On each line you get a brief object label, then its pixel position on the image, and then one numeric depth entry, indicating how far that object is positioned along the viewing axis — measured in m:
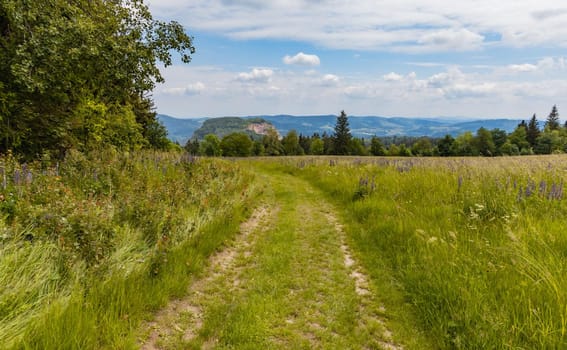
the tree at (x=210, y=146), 99.00
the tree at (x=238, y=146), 98.50
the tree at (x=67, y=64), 7.29
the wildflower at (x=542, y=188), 5.85
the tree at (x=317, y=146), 109.06
